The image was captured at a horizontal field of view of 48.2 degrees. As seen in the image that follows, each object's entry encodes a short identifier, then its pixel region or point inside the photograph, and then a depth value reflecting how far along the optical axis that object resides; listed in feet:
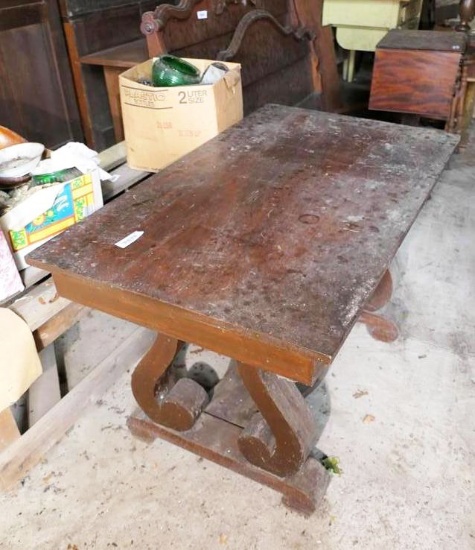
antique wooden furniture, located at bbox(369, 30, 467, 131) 8.68
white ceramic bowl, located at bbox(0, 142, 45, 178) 5.26
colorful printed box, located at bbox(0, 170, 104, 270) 4.82
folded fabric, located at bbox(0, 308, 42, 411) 4.45
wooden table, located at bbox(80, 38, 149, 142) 8.61
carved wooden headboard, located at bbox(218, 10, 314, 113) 8.75
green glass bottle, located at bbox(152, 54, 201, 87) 5.99
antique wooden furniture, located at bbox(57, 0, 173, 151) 8.77
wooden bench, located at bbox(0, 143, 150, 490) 4.85
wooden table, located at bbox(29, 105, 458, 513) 3.38
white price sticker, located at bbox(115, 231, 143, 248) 4.00
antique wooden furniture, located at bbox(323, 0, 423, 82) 12.64
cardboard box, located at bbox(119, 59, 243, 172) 5.70
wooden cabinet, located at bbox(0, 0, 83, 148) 8.04
